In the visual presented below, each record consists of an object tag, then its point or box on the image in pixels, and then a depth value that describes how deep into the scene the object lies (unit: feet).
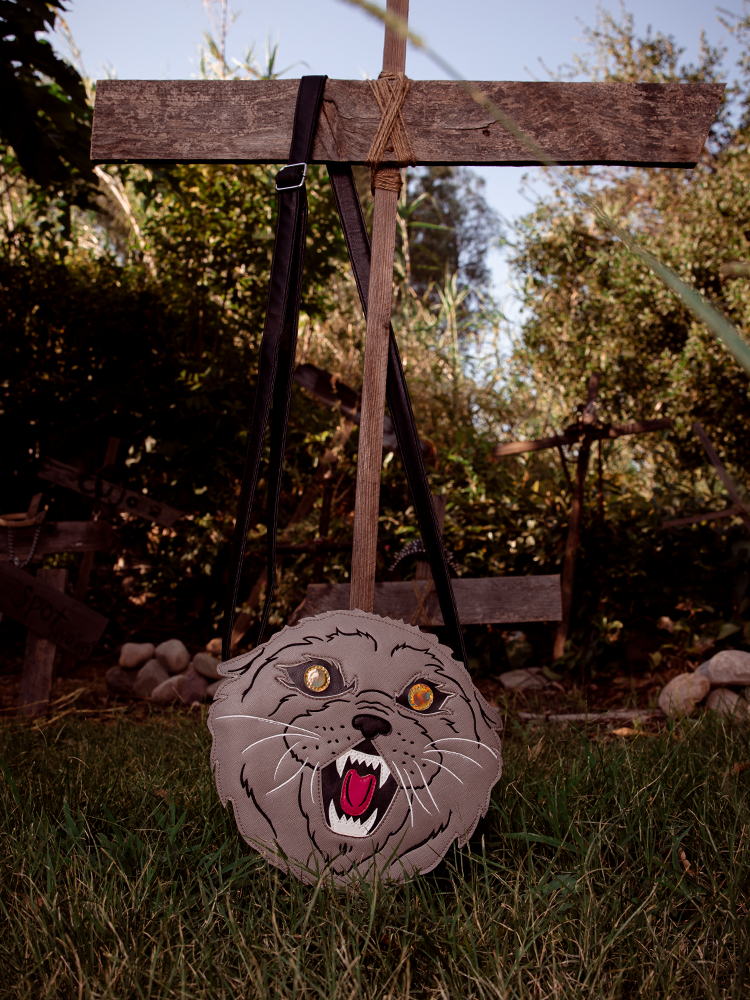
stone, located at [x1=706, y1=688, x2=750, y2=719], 9.00
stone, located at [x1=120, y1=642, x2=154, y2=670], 14.80
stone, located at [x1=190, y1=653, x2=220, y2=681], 14.28
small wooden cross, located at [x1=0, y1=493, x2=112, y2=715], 11.14
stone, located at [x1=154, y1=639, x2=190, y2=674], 14.80
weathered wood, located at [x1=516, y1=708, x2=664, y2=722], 10.89
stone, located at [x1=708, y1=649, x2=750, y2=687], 11.34
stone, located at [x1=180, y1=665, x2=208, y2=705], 13.61
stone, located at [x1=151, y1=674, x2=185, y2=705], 13.69
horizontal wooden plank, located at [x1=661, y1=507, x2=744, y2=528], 12.61
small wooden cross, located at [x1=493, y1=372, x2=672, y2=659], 12.54
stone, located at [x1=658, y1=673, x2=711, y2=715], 11.23
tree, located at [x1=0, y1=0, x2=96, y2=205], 10.54
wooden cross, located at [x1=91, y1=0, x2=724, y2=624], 5.74
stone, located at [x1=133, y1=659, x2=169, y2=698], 14.32
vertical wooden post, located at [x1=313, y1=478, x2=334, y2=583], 13.26
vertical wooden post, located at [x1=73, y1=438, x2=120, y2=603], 14.33
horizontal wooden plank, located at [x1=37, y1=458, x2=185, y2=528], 13.73
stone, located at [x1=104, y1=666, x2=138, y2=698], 14.50
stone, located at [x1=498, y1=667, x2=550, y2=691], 13.31
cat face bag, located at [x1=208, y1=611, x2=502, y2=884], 4.91
